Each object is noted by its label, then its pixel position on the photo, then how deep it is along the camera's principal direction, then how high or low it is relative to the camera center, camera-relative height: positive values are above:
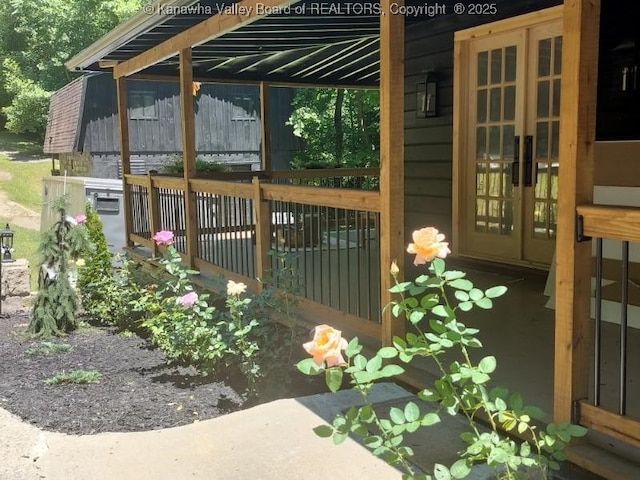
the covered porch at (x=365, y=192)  2.31 -0.25
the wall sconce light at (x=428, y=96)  6.29 +0.52
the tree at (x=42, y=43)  33.00 +5.81
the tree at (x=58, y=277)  6.14 -1.11
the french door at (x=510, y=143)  5.20 +0.05
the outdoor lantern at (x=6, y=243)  8.62 -1.08
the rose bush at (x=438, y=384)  1.93 -0.71
